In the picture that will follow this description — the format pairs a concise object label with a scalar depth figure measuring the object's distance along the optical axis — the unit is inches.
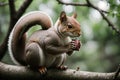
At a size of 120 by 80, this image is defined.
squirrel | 192.1
